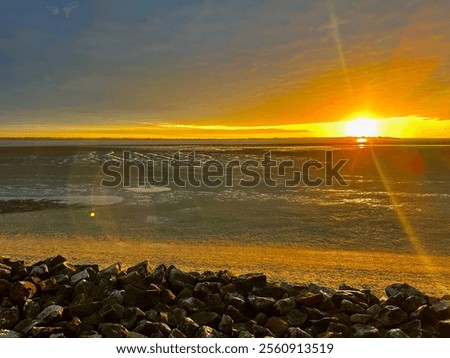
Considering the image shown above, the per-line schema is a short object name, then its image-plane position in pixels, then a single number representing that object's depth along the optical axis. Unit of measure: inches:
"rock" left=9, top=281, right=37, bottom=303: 225.8
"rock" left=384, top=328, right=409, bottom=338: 189.9
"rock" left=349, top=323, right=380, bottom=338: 193.3
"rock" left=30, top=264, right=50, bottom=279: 254.1
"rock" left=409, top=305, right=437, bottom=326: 206.5
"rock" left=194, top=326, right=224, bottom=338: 189.9
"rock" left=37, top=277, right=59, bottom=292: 236.1
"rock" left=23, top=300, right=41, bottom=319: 213.2
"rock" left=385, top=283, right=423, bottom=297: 241.9
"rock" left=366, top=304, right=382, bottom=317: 213.8
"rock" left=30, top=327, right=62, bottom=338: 190.9
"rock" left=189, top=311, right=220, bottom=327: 205.3
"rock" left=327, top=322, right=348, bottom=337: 198.4
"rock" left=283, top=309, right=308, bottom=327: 206.4
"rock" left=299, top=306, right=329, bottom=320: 210.8
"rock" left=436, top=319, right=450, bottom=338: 196.2
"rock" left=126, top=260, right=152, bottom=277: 249.0
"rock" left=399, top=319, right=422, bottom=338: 196.5
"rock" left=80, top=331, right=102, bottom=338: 193.0
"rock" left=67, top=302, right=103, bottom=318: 210.7
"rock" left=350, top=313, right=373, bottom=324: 206.4
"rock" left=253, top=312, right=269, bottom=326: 208.7
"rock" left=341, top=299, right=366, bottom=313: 215.8
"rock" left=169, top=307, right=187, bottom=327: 206.4
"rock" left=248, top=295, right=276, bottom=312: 215.9
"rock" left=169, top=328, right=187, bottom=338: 189.3
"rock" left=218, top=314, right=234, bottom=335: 199.2
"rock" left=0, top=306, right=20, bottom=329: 205.9
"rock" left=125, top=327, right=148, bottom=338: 189.9
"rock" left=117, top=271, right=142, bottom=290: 237.6
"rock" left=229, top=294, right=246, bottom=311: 217.6
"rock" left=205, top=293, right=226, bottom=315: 214.1
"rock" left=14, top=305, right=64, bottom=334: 198.8
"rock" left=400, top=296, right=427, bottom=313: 217.2
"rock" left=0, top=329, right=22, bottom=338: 192.1
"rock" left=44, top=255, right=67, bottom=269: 274.5
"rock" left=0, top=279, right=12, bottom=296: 234.7
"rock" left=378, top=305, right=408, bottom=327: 204.4
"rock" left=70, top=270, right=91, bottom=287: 241.9
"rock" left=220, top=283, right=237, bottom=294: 236.7
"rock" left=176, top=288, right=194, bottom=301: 231.5
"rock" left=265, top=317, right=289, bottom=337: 200.5
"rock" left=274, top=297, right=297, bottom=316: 215.0
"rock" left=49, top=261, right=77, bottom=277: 258.4
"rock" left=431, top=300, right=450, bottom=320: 206.8
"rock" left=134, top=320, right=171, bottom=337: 195.3
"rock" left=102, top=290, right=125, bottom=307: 217.8
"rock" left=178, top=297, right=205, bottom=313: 214.8
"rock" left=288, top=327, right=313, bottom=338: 192.5
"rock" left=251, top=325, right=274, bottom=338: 195.8
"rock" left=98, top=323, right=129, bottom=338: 193.5
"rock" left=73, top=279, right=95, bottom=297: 229.9
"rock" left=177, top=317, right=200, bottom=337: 194.9
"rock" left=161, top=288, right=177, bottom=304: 226.7
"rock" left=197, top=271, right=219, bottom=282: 251.0
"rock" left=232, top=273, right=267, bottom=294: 239.5
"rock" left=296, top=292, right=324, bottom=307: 219.3
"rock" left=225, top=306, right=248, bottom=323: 210.1
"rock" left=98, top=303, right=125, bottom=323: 205.8
